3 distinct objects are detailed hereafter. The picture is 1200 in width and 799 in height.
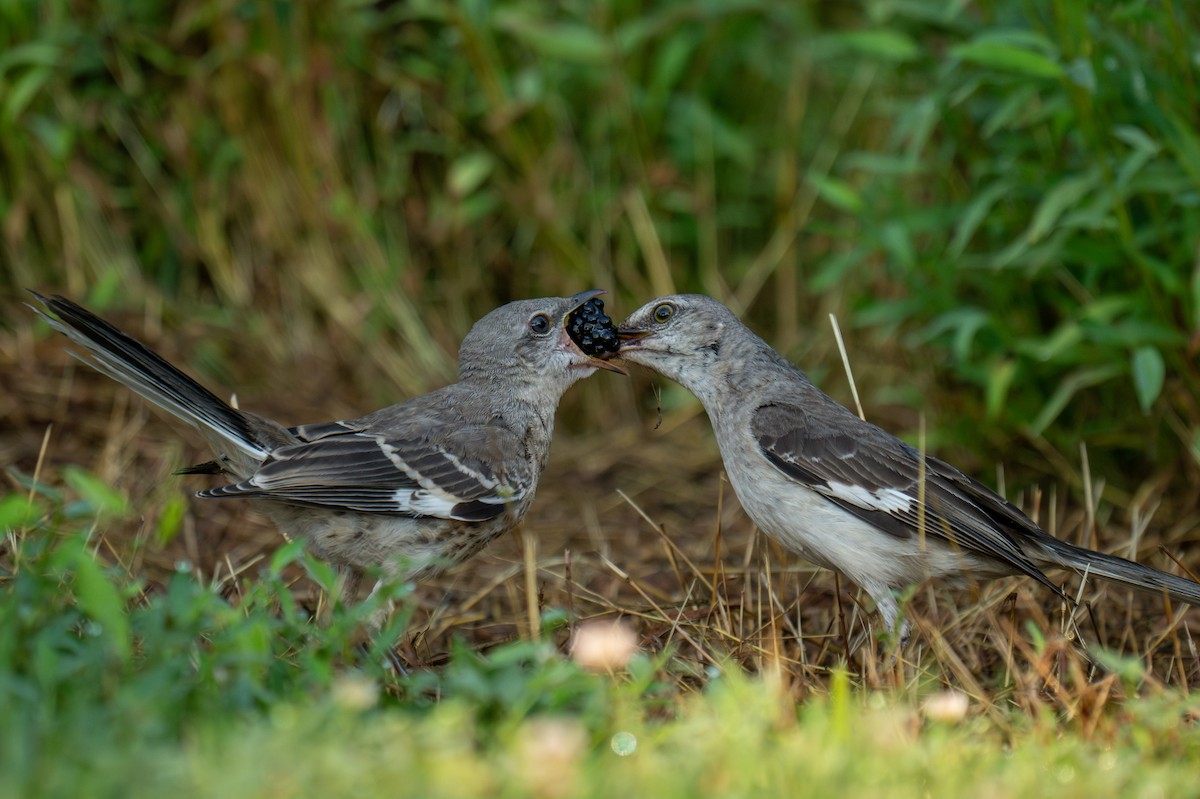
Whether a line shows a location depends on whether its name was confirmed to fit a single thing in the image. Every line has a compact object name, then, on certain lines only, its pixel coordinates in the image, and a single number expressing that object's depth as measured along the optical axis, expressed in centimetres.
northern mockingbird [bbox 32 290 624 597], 837
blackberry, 977
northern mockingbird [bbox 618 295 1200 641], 836
